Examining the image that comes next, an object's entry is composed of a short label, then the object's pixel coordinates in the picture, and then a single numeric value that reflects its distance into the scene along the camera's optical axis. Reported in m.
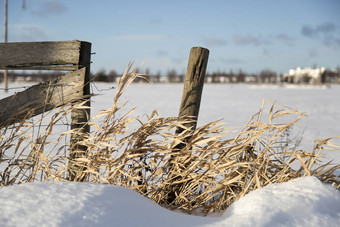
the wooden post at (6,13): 14.19
